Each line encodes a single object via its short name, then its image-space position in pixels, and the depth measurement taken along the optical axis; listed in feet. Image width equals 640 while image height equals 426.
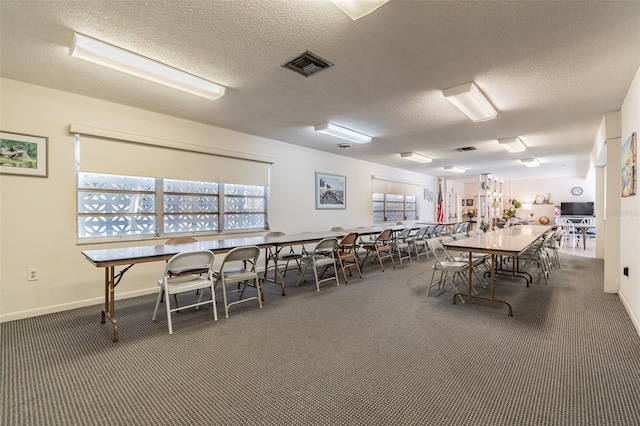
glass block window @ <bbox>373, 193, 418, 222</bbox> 30.32
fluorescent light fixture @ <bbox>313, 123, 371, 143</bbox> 16.20
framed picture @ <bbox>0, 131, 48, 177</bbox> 10.82
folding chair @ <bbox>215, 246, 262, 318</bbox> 11.27
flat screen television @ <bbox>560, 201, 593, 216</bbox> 40.91
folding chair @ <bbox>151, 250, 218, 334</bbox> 9.87
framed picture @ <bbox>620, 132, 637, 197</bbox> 10.39
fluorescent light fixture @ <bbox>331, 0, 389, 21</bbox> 6.11
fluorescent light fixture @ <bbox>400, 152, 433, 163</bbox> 24.21
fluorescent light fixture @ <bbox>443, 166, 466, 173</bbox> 31.99
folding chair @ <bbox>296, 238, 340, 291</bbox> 14.89
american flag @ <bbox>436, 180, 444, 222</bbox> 41.19
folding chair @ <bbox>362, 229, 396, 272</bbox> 19.97
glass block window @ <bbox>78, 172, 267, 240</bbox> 13.06
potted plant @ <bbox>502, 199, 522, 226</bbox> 40.61
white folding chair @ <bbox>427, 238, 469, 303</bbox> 13.34
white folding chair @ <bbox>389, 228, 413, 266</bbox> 21.25
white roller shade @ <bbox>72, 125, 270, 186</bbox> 12.82
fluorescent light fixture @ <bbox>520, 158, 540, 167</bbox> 26.71
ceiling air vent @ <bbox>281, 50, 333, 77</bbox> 9.09
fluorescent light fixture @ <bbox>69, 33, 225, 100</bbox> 8.24
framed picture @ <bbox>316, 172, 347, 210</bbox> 23.36
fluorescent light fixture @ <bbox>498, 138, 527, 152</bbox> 18.85
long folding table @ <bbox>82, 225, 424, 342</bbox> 9.28
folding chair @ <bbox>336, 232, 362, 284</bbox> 16.65
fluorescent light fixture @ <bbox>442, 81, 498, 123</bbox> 10.99
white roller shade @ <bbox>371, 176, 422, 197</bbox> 29.63
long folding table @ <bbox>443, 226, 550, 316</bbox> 11.69
